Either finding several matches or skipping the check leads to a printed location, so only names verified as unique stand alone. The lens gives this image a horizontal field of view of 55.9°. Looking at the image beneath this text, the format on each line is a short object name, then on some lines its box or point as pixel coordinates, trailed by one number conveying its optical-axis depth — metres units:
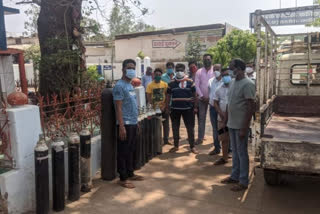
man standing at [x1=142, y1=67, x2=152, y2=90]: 8.41
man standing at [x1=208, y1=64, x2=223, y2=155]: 5.72
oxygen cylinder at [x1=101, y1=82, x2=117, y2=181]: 4.27
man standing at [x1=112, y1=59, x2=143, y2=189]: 4.11
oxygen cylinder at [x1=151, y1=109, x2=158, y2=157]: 5.51
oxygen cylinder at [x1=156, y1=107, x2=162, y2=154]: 5.69
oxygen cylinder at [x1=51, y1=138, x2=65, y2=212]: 3.45
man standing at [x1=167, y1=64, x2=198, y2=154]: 5.87
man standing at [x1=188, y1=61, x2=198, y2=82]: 7.29
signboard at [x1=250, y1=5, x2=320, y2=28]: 4.58
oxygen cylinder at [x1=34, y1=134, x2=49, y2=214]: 3.21
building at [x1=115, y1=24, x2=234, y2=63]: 22.67
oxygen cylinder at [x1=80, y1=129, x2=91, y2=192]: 3.97
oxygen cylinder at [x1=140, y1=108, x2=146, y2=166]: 5.06
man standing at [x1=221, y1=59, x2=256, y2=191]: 3.96
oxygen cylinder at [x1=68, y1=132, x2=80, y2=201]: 3.71
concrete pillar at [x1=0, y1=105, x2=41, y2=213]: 3.15
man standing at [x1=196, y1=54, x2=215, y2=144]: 6.43
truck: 3.28
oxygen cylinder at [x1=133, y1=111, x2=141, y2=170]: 4.85
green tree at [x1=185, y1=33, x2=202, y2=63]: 22.02
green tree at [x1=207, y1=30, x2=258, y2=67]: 16.56
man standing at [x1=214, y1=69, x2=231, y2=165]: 5.18
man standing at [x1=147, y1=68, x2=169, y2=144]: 6.11
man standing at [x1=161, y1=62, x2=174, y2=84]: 7.08
